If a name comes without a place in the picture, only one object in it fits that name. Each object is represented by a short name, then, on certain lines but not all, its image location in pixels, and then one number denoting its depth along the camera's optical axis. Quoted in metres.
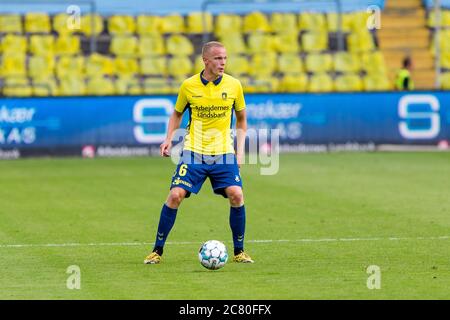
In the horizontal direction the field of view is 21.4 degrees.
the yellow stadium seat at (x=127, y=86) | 29.25
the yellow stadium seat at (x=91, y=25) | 30.29
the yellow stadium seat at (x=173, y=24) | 31.75
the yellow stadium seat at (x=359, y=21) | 32.00
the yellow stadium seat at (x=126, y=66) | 30.81
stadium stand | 30.20
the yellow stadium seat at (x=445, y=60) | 32.30
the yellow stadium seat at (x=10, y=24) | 30.69
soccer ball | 10.89
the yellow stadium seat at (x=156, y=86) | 28.97
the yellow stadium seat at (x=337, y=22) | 31.39
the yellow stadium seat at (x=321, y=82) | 30.84
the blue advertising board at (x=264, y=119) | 25.77
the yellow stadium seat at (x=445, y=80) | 31.46
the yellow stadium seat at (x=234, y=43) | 31.34
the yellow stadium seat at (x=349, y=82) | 30.81
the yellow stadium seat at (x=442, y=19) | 32.38
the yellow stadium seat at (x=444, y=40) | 32.25
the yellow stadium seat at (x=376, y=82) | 30.89
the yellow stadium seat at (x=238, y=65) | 30.65
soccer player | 11.42
